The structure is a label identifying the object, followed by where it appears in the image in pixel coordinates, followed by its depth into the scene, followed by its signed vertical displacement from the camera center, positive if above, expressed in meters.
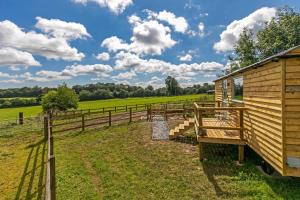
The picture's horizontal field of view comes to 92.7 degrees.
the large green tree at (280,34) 16.74 +7.27
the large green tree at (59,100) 17.55 -0.35
